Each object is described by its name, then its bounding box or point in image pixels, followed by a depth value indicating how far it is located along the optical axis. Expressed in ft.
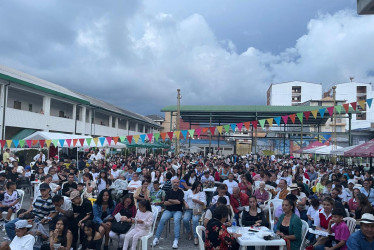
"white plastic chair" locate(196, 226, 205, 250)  14.40
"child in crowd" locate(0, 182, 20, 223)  21.31
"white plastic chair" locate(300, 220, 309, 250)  16.11
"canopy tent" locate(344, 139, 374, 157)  37.83
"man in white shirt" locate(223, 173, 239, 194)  26.66
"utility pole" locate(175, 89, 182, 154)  72.38
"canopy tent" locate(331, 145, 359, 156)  47.48
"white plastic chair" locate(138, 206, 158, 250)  16.76
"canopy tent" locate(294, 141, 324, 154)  81.95
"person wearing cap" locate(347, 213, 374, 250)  11.62
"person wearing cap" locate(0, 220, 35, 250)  14.07
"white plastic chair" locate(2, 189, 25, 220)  21.48
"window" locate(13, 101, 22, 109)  70.73
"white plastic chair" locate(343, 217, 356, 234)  16.38
